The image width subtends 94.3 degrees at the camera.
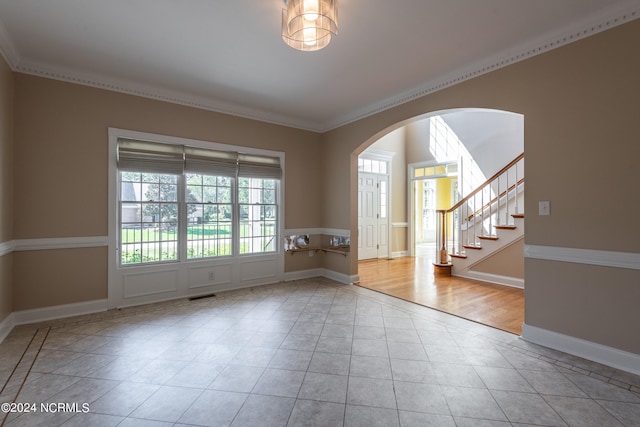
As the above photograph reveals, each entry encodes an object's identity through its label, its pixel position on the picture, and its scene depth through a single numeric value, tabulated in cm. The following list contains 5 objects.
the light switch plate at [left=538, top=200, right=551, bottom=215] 279
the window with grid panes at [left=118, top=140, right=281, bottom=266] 397
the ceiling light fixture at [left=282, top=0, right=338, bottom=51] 215
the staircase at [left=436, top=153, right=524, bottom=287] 518
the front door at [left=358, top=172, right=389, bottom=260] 732
